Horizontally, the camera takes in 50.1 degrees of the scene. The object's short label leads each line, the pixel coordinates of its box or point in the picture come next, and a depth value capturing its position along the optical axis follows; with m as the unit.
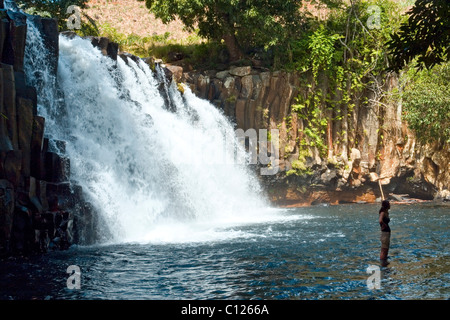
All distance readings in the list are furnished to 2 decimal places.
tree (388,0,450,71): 7.97
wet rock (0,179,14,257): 12.29
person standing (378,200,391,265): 11.18
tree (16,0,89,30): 27.73
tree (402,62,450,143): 26.73
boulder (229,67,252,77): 27.73
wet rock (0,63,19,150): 13.34
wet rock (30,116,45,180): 14.10
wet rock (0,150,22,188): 12.78
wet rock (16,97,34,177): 13.66
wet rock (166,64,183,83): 25.92
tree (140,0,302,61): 26.92
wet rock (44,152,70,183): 14.73
